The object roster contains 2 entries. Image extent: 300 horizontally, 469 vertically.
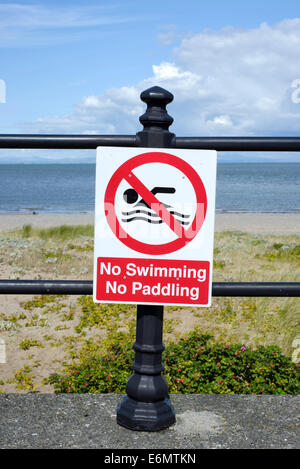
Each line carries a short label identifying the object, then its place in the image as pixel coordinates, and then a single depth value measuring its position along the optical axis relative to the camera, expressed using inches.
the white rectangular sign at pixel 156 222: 77.5
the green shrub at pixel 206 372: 120.4
